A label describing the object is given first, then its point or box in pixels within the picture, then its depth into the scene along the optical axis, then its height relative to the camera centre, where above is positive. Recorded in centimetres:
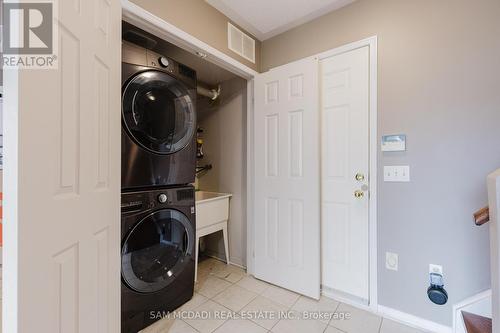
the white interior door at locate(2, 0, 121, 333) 55 -6
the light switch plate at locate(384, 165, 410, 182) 150 -5
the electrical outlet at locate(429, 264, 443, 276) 140 -69
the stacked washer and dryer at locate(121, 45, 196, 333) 135 -15
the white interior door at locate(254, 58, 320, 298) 179 -10
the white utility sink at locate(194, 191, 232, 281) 207 -52
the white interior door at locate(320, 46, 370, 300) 167 -5
